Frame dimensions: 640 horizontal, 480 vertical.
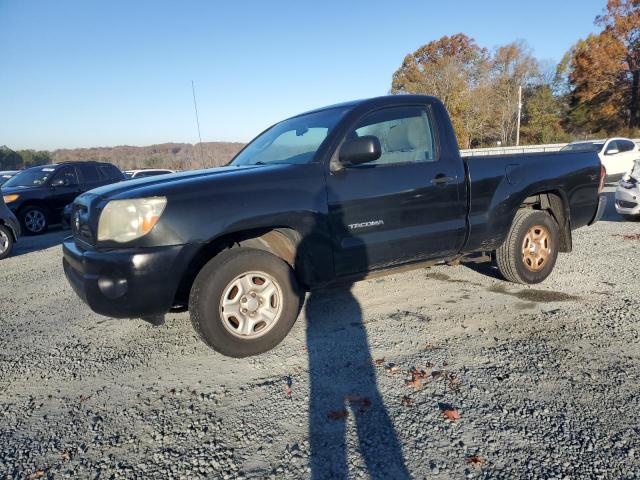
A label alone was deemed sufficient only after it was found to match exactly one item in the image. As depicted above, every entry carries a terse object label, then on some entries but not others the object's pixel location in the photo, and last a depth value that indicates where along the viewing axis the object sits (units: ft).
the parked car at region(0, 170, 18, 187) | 46.39
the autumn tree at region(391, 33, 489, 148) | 121.60
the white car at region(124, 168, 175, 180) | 51.07
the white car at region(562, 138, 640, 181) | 42.93
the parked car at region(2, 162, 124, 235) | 32.89
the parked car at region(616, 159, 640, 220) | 24.56
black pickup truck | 9.18
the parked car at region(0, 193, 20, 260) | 25.07
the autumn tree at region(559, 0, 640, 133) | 100.94
